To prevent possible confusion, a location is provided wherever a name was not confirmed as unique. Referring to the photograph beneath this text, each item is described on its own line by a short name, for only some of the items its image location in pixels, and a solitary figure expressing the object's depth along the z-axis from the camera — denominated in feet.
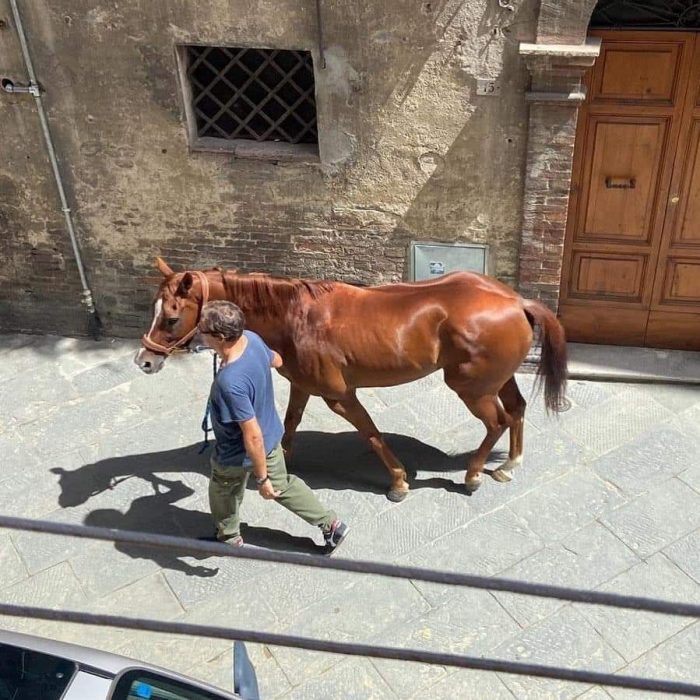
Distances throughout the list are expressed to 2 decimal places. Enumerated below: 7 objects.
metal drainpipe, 21.40
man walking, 15.23
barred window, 21.63
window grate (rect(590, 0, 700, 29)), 19.52
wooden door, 20.10
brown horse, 17.29
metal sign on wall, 22.50
